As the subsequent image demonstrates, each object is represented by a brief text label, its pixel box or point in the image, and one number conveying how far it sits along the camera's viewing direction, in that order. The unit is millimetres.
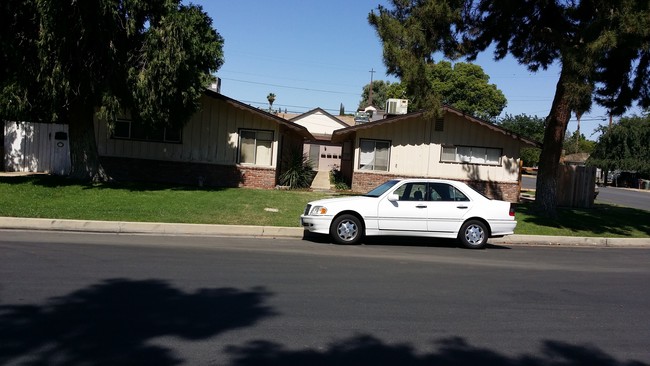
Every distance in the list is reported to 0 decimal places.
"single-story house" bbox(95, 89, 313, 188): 21781
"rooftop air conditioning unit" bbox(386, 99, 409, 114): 26719
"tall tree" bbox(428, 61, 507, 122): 59375
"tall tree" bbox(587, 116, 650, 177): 54750
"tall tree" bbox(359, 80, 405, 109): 85000
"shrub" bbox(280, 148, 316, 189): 22641
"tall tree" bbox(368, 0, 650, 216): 14070
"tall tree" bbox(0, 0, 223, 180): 15094
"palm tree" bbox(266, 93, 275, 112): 59303
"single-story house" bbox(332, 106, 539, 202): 23281
